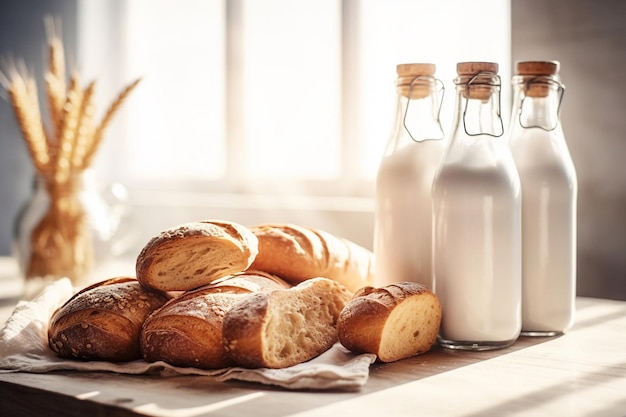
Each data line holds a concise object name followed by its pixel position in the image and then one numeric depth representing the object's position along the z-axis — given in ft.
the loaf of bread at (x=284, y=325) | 2.85
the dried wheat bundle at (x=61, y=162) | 5.25
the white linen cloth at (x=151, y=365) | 2.69
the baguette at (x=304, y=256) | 3.75
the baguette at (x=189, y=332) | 2.95
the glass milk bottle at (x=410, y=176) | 3.51
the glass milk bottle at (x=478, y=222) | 3.21
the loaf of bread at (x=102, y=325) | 3.08
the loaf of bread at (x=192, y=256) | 3.17
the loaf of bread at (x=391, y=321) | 3.06
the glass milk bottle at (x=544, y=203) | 3.49
